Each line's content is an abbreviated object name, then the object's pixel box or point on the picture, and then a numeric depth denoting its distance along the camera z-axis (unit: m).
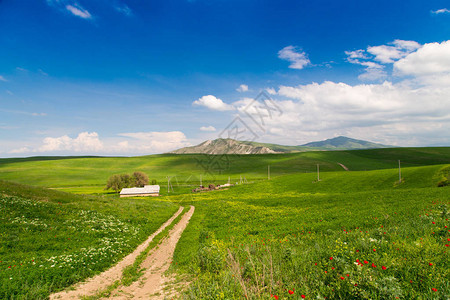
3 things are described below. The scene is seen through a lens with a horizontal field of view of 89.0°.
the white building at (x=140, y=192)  77.94
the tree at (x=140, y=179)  97.01
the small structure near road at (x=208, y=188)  84.06
